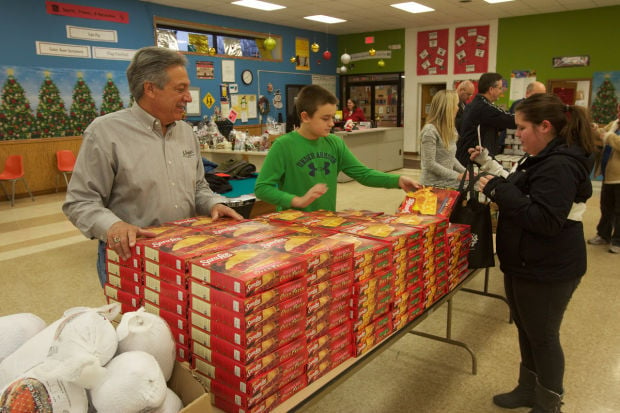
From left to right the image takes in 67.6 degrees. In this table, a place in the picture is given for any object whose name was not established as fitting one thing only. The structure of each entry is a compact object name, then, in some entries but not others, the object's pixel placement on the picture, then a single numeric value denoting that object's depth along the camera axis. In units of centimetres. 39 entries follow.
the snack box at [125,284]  143
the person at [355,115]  1148
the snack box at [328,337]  131
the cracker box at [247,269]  108
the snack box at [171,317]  126
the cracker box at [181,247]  125
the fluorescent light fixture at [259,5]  953
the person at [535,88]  524
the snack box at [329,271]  125
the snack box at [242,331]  110
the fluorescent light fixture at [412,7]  991
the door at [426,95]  1312
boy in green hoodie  227
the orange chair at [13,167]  748
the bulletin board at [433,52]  1233
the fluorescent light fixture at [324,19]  1131
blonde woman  365
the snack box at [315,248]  126
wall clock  1155
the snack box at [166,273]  123
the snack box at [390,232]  159
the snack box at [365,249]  141
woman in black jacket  185
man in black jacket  397
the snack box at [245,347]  111
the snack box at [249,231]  144
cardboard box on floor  101
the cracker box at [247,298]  108
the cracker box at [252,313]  109
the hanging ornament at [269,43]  1048
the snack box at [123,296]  145
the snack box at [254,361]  112
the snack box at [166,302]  125
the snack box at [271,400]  115
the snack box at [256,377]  113
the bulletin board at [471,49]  1170
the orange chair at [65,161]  823
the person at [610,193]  473
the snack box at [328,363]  133
